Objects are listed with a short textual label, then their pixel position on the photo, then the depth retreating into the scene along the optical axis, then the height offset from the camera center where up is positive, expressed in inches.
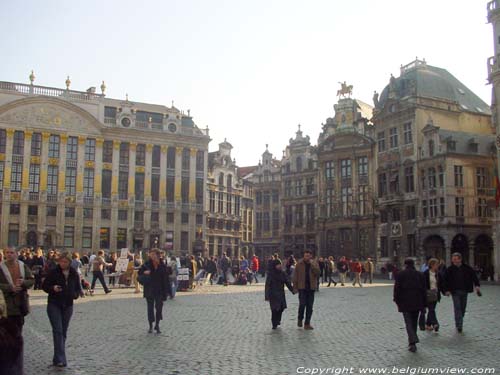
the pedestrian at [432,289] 547.8 -24.7
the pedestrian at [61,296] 385.1 -23.0
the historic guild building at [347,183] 2348.7 +316.1
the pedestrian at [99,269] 1014.4 -13.1
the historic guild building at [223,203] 2908.5 +287.5
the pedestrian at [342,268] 1434.4 -14.3
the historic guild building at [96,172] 2393.0 +373.2
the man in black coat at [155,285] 547.2 -21.3
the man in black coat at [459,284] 548.4 -19.7
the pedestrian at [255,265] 1561.9 -8.5
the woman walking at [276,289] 575.2 -26.7
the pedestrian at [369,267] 1555.6 -13.0
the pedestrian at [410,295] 448.6 -25.1
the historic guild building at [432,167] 1956.2 +321.8
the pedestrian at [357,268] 1386.1 -14.1
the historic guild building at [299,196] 2645.2 +292.2
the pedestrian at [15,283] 335.3 -12.9
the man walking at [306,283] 572.3 -19.9
